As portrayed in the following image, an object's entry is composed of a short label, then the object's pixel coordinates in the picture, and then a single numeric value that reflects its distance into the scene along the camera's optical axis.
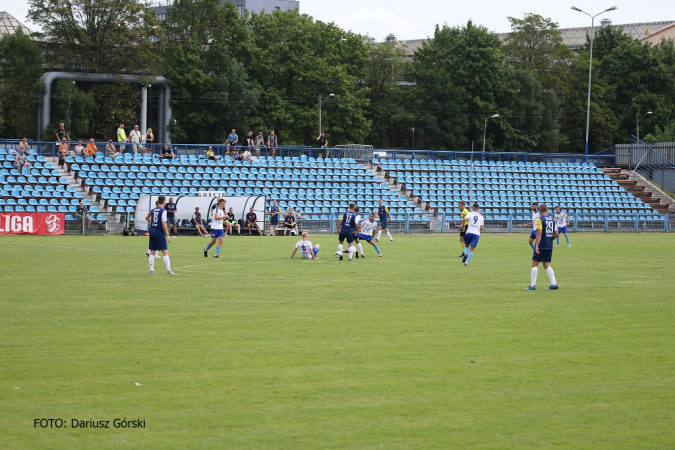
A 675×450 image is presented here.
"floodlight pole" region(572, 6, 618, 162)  60.91
